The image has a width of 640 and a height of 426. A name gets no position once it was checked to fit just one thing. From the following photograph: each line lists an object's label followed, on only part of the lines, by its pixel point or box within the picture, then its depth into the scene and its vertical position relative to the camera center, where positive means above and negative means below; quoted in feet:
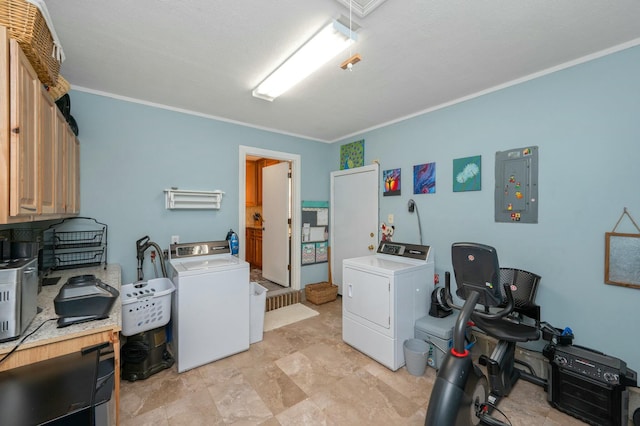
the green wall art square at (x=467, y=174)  8.40 +1.29
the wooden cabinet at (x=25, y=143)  3.44 +1.06
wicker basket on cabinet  3.51 +2.60
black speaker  5.27 -3.67
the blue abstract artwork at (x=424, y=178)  9.65 +1.28
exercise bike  4.23 -2.75
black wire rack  7.51 -0.96
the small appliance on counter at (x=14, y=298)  3.59 -1.22
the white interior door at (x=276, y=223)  13.34 -0.61
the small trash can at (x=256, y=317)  8.93 -3.62
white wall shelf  9.41 +0.47
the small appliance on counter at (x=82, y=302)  4.19 -1.53
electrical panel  7.28 +0.78
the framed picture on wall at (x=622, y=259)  5.83 -1.06
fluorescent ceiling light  5.07 +3.52
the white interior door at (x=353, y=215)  11.86 -0.12
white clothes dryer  7.50 -2.67
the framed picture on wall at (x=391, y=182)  10.84 +1.29
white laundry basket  6.61 -2.56
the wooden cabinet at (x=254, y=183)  18.16 +2.05
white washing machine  7.36 -2.91
